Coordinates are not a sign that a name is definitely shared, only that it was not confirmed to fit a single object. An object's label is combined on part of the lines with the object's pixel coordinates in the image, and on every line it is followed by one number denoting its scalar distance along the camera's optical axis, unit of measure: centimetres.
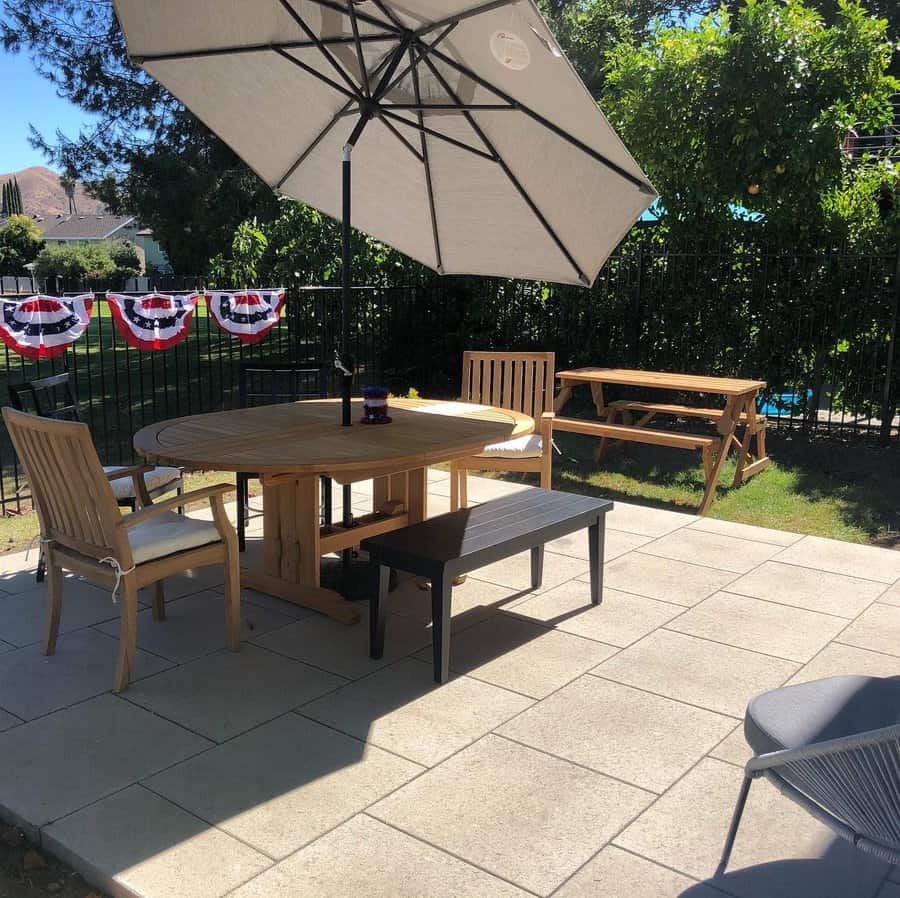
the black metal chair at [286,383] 503
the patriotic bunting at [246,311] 672
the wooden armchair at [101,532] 307
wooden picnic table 609
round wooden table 343
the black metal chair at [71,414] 410
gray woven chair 181
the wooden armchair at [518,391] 498
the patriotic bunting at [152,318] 620
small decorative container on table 420
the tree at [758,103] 717
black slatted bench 327
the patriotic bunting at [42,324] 554
